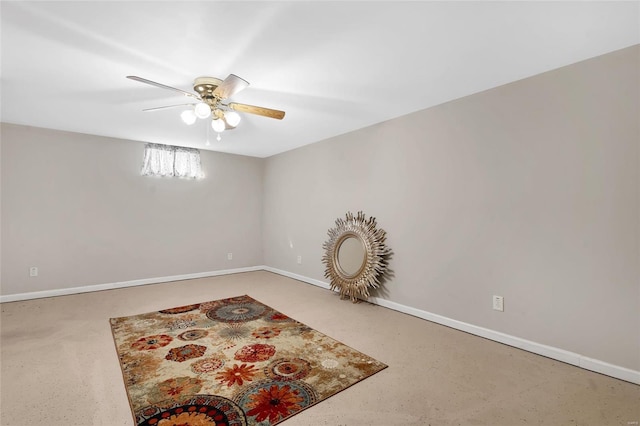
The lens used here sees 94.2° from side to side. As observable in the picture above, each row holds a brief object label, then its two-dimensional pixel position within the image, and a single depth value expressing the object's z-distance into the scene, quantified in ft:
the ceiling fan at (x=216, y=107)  7.77
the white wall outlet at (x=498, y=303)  8.69
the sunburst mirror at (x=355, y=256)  12.00
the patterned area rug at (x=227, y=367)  5.61
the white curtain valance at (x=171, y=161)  15.57
